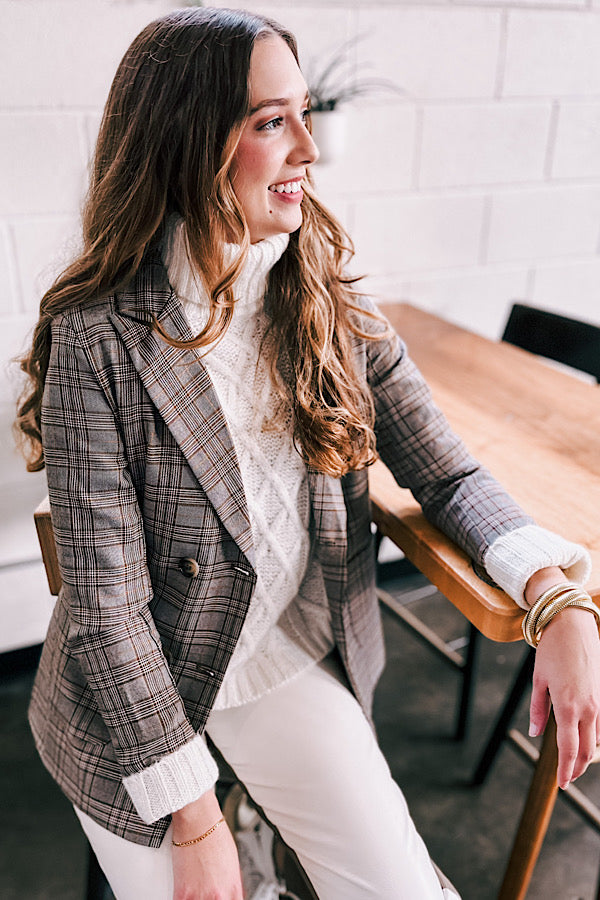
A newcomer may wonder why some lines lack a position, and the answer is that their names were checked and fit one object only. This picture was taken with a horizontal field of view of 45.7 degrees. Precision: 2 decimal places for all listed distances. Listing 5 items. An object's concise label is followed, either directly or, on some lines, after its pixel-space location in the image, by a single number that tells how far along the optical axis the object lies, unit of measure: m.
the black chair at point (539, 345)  1.40
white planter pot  1.49
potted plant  1.50
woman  0.74
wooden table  0.87
